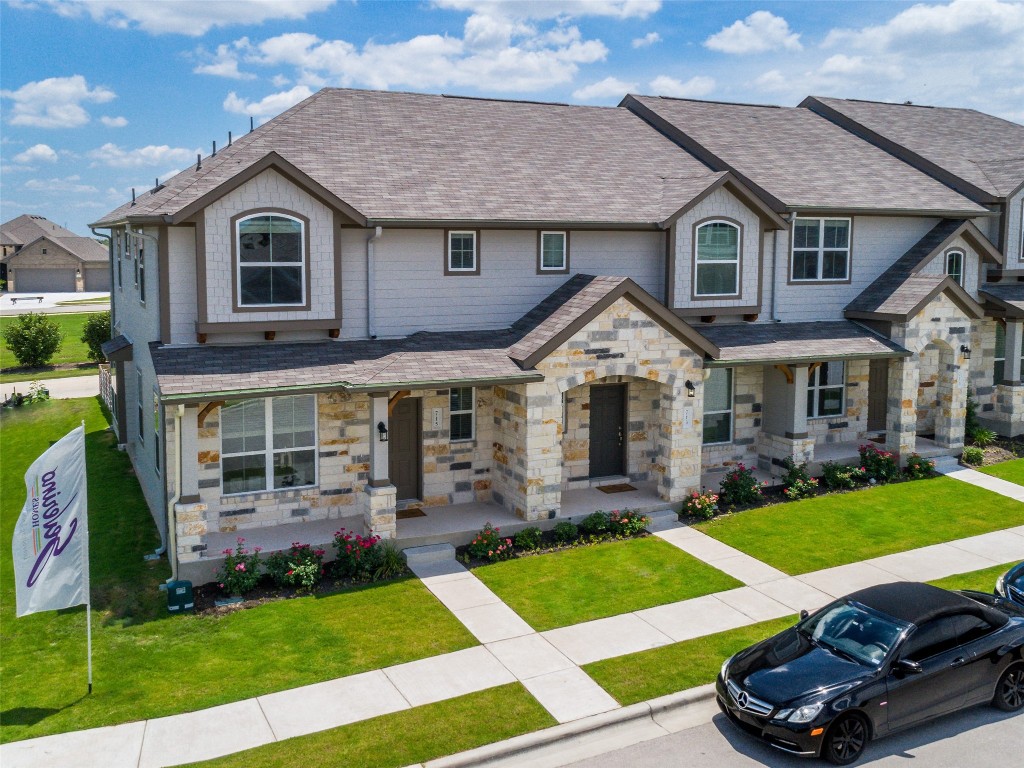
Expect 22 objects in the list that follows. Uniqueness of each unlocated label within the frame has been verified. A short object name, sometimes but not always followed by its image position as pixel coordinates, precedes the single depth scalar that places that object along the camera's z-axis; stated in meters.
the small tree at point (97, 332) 34.72
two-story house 16.33
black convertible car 10.26
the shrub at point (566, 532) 17.48
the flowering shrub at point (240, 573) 14.84
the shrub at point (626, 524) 17.94
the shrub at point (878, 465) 21.38
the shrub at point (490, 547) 16.64
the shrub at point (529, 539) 17.09
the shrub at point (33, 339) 36.41
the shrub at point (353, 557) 15.64
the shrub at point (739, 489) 19.72
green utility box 14.28
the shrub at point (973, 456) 22.62
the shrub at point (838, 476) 20.88
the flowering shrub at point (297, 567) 15.19
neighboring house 87.31
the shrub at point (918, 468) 21.66
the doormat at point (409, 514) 17.84
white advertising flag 11.60
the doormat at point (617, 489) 19.77
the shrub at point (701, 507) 18.83
